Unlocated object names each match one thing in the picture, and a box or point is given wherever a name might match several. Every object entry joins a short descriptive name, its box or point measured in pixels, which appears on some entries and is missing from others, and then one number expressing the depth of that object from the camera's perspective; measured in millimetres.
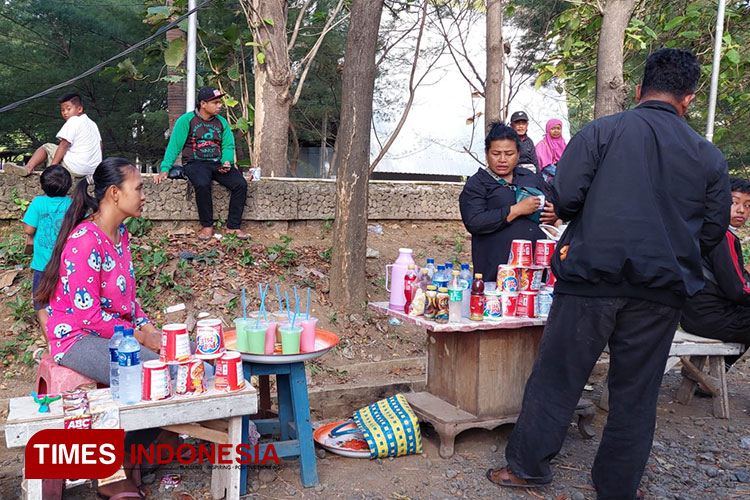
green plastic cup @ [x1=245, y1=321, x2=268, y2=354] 3146
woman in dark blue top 4008
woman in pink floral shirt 2947
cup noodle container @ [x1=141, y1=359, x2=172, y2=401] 2717
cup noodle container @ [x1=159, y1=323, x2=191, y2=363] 2779
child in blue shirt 4727
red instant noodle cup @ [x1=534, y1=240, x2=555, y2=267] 3785
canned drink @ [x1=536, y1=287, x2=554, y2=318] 3805
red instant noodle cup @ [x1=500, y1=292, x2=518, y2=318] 3744
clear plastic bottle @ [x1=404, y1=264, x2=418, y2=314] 3809
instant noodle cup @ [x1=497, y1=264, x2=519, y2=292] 3719
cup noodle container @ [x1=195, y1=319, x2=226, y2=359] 2883
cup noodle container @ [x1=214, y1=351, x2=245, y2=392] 2877
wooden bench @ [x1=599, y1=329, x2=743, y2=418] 4426
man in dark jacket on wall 6801
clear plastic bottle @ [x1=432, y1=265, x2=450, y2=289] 3664
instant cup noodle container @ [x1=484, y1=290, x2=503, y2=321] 3676
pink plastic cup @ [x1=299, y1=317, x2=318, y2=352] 3240
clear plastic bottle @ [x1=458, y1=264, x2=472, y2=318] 3777
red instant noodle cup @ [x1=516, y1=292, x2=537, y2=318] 3779
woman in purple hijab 7488
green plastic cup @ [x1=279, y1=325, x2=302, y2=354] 3184
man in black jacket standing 2852
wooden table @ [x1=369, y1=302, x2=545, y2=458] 3734
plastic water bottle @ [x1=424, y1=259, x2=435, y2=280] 3898
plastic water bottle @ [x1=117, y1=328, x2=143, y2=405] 2676
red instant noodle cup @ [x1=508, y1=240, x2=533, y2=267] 3744
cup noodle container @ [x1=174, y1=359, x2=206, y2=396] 2811
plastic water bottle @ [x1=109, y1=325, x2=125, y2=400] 2703
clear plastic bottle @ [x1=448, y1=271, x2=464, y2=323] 3604
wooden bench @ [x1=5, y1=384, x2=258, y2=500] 2496
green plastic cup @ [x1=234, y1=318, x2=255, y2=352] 3168
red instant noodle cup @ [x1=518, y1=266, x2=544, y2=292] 3773
